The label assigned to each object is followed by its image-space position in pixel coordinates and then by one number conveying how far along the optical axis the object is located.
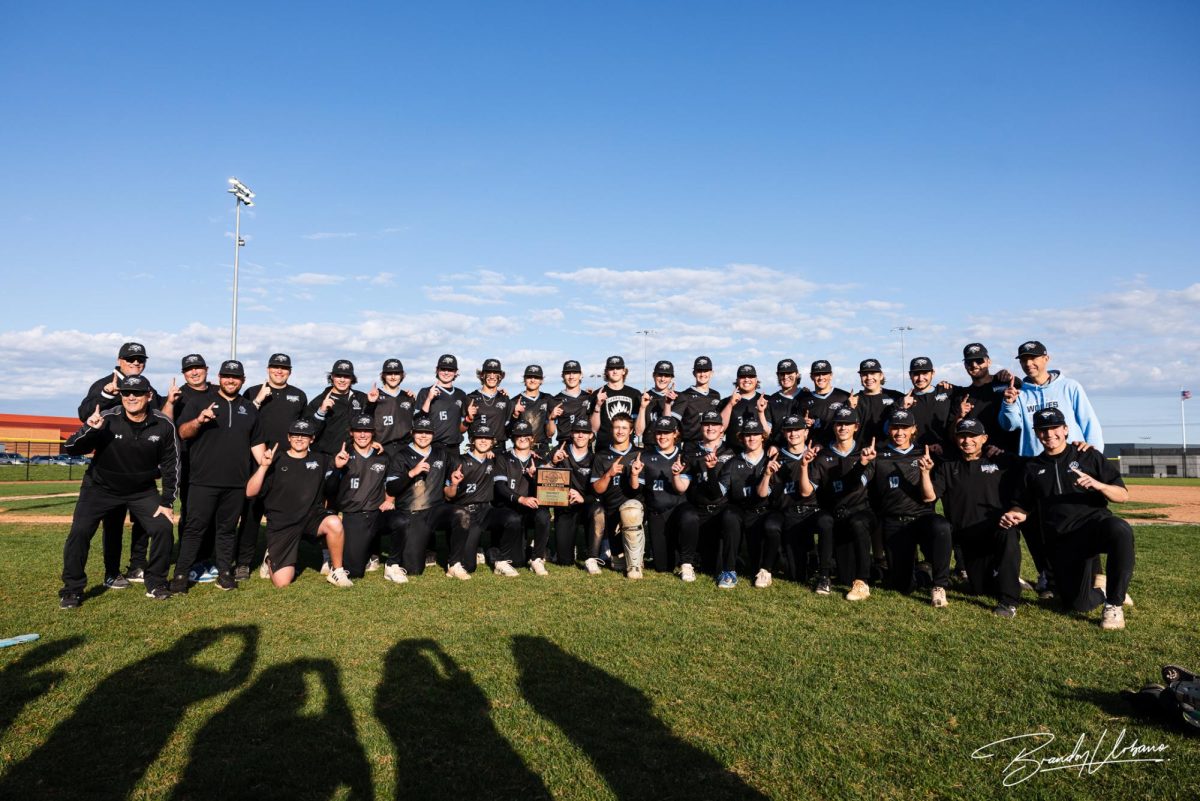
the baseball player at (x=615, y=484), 9.29
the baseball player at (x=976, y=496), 7.45
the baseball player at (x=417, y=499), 8.95
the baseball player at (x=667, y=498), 8.86
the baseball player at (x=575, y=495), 9.53
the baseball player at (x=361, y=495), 8.77
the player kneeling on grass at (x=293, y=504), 8.38
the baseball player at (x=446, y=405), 10.17
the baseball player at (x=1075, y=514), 6.58
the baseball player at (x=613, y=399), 10.55
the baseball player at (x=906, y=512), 7.38
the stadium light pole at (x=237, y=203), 29.92
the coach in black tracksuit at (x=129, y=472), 7.32
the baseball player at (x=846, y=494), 7.76
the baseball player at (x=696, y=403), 10.38
